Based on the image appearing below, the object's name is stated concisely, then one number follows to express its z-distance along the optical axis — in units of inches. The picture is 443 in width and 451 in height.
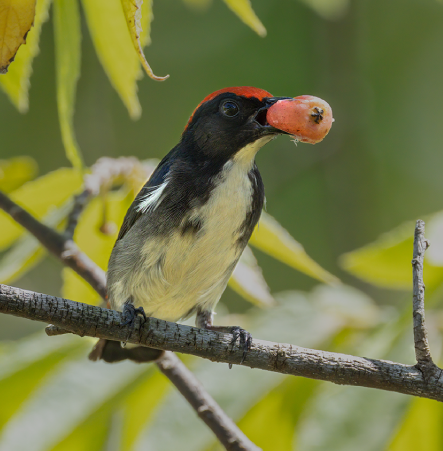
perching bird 190.1
